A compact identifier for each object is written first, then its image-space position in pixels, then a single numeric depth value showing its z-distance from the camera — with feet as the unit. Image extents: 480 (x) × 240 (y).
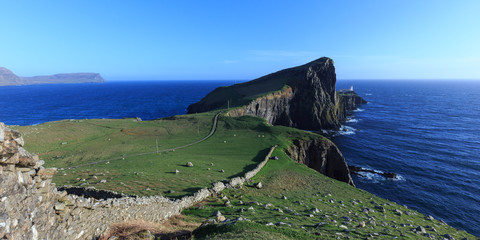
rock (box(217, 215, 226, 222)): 65.98
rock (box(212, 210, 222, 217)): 69.39
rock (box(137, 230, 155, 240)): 46.44
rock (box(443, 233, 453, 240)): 84.58
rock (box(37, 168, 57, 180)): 33.83
